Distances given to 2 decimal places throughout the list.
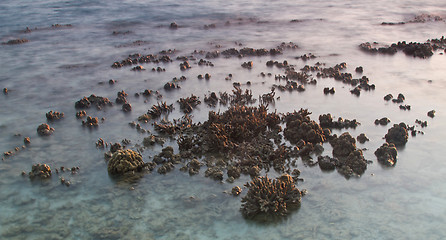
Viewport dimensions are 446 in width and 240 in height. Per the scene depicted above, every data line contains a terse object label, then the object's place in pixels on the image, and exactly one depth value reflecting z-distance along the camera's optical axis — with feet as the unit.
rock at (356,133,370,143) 34.63
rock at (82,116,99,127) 39.91
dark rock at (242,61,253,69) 58.21
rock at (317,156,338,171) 30.83
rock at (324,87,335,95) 46.69
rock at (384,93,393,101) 44.19
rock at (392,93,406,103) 43.47
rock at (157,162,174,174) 30.66
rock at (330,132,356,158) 32.25
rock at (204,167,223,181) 29.60
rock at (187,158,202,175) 30.70
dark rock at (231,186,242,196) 27.53
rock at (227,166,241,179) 29.71
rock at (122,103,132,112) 43.39
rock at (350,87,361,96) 46.03
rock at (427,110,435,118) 39.27
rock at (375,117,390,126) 37.96
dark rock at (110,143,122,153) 34.01
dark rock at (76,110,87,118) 42.05
